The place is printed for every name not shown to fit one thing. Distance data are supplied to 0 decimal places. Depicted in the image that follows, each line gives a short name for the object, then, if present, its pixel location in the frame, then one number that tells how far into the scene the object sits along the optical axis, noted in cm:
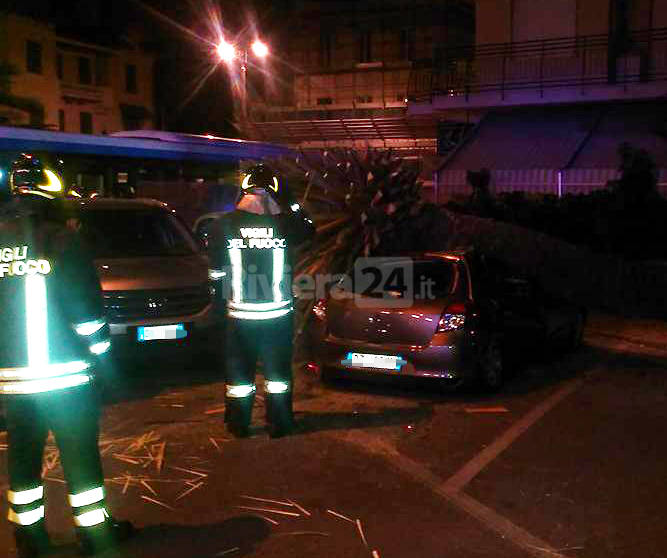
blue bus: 1445
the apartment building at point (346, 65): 3003
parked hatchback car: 766
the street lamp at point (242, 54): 2475
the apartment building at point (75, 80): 3428
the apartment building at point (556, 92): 1997
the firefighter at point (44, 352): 421
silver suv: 842
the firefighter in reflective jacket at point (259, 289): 640
